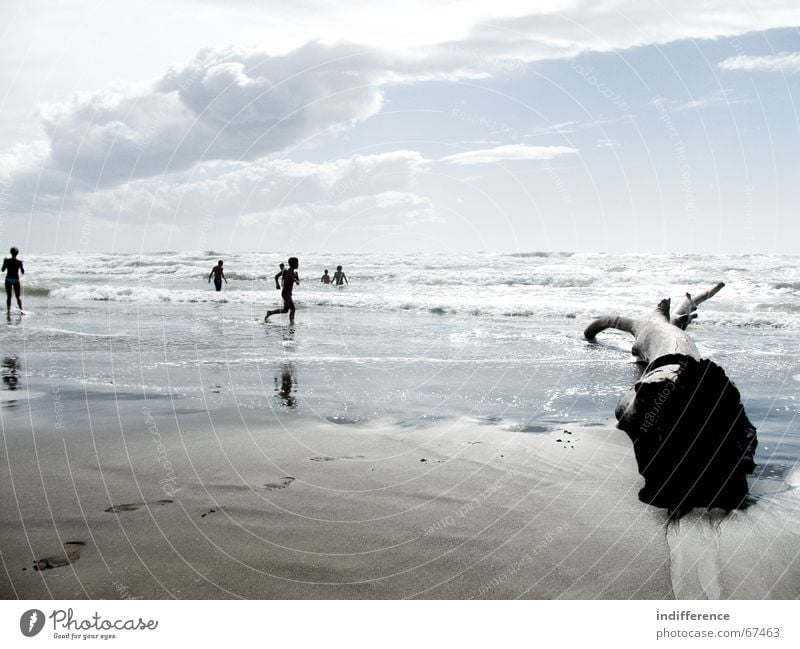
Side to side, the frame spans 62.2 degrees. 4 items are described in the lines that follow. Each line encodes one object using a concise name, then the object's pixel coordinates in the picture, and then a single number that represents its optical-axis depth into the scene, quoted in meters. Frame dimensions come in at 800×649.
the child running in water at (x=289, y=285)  16.75
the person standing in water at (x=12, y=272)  19.24
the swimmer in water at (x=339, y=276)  32.82
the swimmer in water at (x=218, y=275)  28.55
